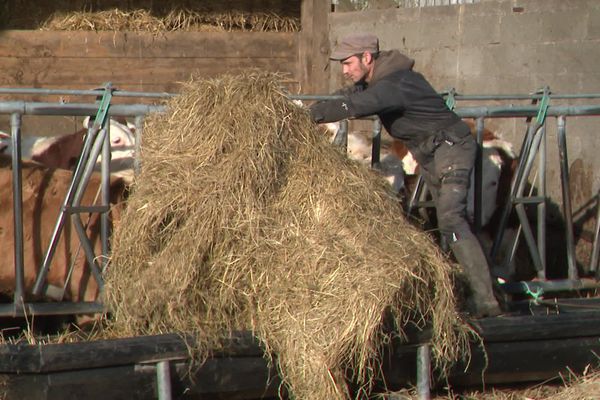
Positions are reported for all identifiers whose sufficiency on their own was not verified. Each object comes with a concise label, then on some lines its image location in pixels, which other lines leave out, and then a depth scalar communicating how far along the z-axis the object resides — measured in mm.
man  11773
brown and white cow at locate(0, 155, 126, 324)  11984
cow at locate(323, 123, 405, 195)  15650
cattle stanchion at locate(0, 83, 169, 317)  11203
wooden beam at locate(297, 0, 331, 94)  21391
